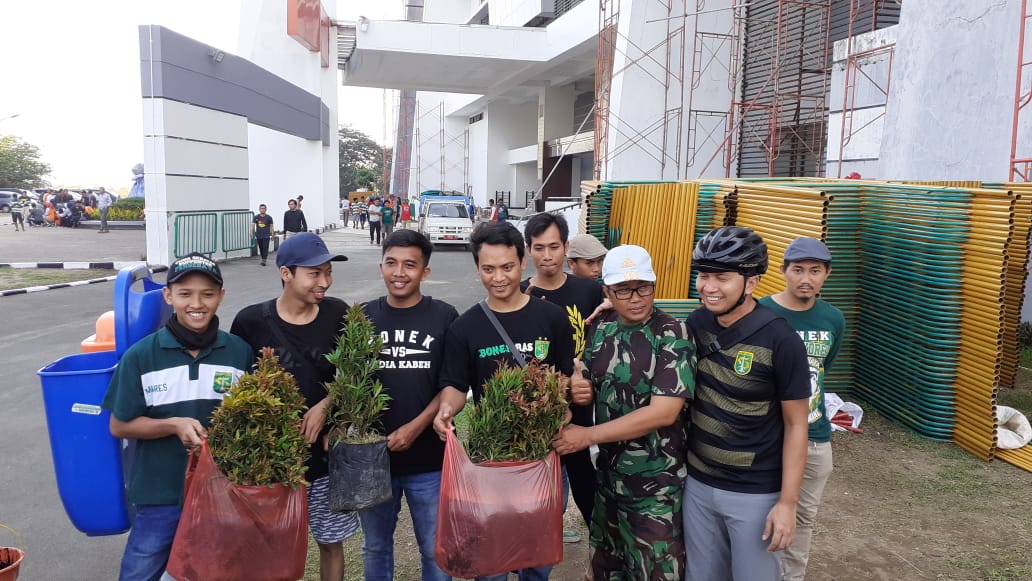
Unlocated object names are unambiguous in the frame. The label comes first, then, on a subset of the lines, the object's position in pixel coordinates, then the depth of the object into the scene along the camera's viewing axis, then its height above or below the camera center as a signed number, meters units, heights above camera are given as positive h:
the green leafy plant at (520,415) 2.36 -0.64
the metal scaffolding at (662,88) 18.84 +4.00
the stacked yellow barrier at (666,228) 8.61 +0.08
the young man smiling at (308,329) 2.81 -0.43
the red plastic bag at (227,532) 2.30 -1.04
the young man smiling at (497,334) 2.72 -0.40
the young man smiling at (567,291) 3.19 -0.31
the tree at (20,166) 61.78 +4.63
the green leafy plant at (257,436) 2.32 -0.72
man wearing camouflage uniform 2.42 -0.65
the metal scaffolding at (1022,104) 7.87 +1.64
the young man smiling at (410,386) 2.78 -0.64
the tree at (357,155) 82.73 +8.81
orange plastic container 3.42 -0.61
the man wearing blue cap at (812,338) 3.06 -0.48
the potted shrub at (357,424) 2.58 -0.76
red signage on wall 25.88 +7.88
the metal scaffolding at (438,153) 47.66 +5.21
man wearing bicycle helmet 2.36 -0.64
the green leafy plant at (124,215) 30.78 +0.19
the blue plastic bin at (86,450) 2.69 -0.91
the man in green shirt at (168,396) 2.54 -0.66
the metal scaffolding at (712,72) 18.59 +4.47
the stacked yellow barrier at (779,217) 6.20 +0.20
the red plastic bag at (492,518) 2.30 -0.96
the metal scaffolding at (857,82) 11.65 +2.75
